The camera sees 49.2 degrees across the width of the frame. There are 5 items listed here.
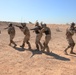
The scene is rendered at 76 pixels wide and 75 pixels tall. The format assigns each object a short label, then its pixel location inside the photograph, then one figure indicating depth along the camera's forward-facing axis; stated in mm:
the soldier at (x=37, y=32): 4754
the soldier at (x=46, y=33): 4494
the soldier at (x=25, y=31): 4969
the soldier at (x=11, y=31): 5295
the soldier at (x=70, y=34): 4663
